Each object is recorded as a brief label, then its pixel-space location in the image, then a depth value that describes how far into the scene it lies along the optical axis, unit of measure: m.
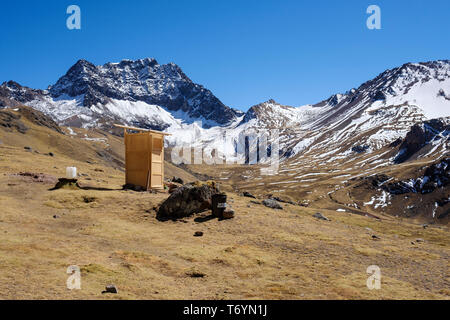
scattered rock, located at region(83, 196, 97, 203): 26.97
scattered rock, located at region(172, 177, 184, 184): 42.96
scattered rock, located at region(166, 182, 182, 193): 32.03
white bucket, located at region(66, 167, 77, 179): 30.47
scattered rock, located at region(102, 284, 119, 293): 11.70
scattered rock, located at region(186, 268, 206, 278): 14.77
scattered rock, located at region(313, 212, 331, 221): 29.56
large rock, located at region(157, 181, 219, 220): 24.83
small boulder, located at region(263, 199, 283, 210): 31.69
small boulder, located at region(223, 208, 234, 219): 24.44
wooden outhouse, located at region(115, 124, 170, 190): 31.87
